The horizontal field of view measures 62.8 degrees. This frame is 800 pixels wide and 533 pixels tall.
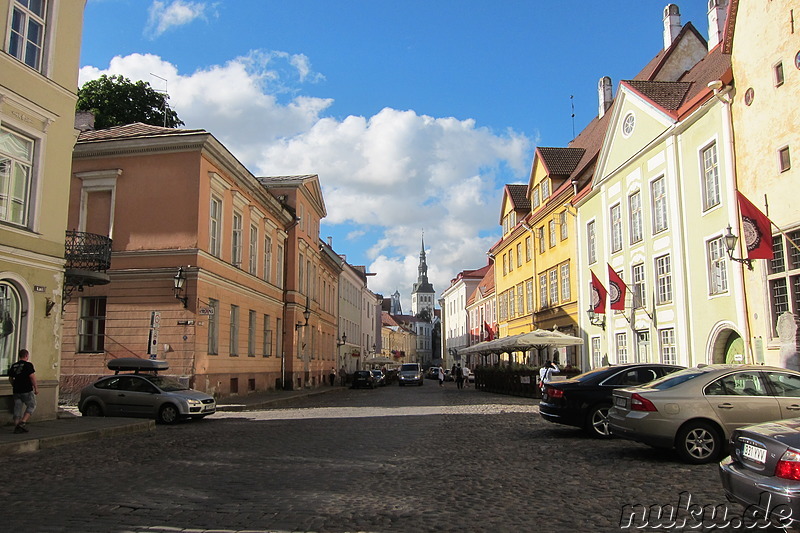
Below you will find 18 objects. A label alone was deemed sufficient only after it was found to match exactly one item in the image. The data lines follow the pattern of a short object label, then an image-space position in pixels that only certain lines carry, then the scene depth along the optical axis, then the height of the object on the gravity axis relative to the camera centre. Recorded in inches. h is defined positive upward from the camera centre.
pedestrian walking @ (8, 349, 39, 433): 510.6 -19.4
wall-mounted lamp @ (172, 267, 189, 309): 914.1 +108.6
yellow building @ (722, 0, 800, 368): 633.6 +210.7
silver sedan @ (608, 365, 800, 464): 384.8 -28.1
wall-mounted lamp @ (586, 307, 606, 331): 1143.6 +72.9
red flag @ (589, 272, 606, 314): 1117.7 +108.8
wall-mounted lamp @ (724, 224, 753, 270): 647.1 +116.7
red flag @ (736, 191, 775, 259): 629.9 +124.1
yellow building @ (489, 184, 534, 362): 1683.1 +260.4
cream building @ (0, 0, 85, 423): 578.9 +174.7
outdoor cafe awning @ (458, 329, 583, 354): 1138.0 +35.9
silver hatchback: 681.0 -37.7
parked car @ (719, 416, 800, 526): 197.9 -35.2
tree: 1530.5 +616.3
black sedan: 514.0 -26.7
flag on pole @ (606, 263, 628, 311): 1023.6 +109.4
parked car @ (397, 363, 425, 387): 2146.9 -47.8
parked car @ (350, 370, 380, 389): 1877.5 -49.7
